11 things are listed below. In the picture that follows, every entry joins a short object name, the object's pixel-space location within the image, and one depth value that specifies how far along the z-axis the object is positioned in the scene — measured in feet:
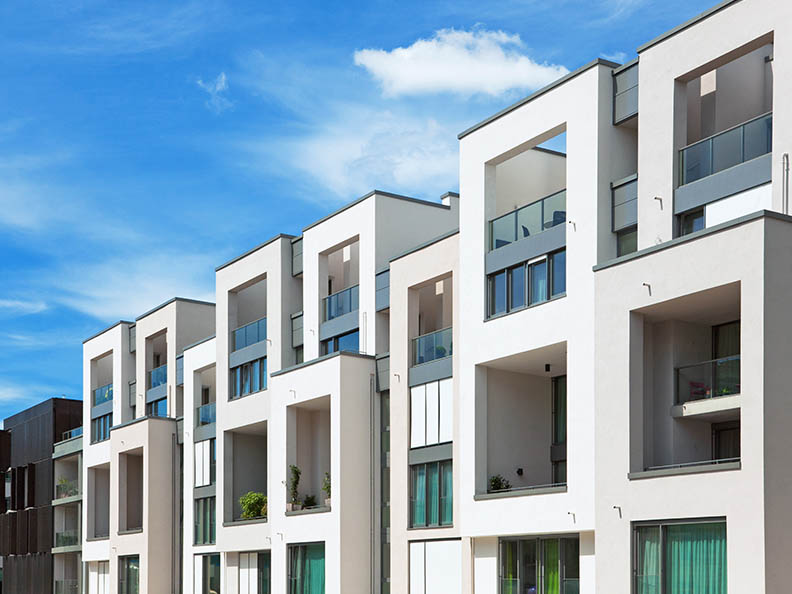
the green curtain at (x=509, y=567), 103.19
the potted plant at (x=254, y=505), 145.28
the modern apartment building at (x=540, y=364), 81.41
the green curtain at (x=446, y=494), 114.01
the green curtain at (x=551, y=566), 99.07
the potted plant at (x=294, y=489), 134.10
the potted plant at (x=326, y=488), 129.29
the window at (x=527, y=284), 102.63
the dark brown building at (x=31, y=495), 221.46
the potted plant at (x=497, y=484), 107.76
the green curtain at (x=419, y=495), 117.39
